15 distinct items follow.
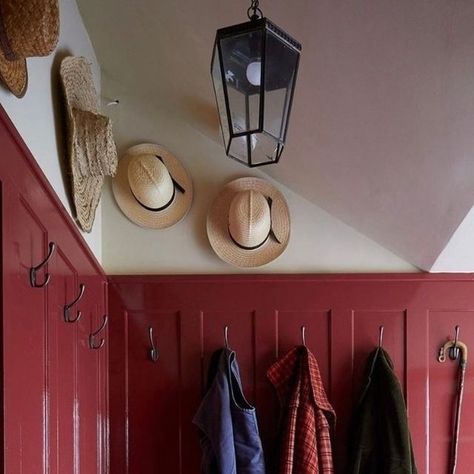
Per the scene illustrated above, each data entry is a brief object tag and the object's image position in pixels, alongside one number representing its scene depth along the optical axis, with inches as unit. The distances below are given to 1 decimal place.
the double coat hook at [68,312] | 62.8
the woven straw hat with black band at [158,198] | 88.9
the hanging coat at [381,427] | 83.9
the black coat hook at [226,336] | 91.2
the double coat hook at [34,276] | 49.4
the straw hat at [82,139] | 66.0
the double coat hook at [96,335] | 78.8
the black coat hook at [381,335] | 91.7
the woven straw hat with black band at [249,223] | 88.5
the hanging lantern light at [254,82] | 46.8
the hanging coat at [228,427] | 81.9
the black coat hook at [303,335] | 91.6
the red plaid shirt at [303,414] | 84.0
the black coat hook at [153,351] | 91.0
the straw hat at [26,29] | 38.0
